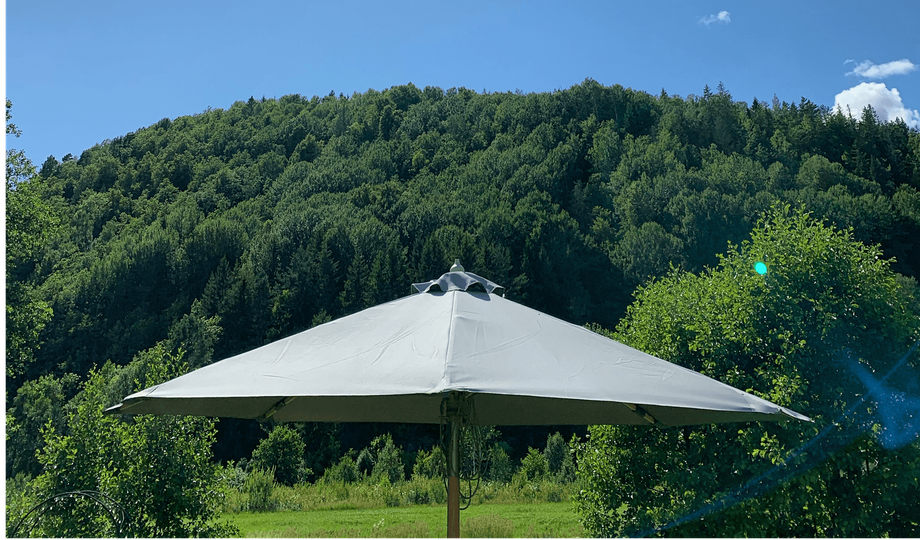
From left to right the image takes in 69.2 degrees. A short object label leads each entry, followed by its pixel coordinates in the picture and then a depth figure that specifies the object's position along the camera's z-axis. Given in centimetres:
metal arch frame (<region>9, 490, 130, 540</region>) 615
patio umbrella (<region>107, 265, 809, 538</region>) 234
